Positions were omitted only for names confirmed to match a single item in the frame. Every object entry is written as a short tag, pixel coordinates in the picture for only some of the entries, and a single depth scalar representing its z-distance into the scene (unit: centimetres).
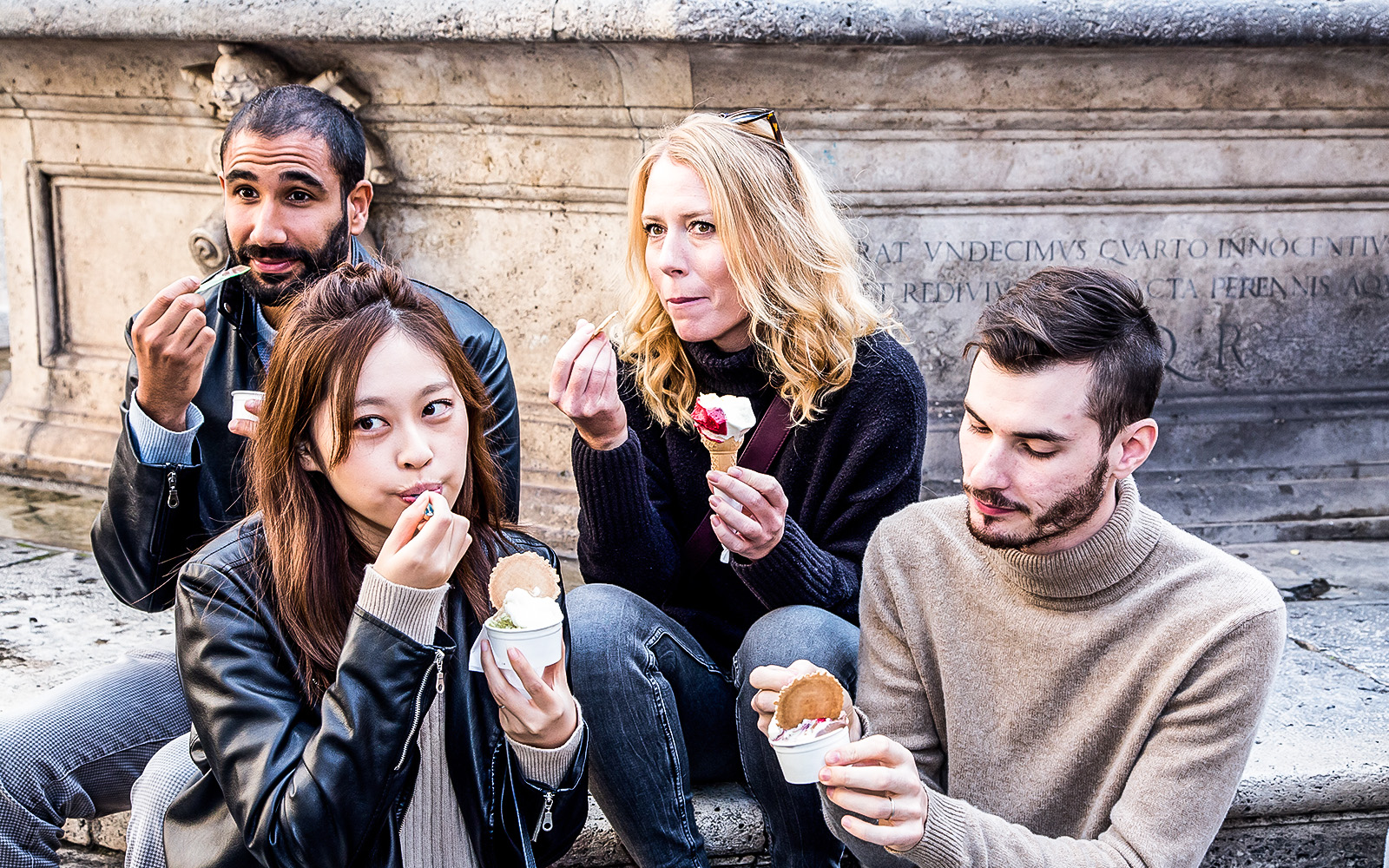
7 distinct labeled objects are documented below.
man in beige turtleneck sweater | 192
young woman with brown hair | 181
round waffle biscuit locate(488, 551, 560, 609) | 197
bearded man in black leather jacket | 220
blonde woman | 235
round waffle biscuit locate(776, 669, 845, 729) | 189
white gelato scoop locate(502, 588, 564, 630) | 190
